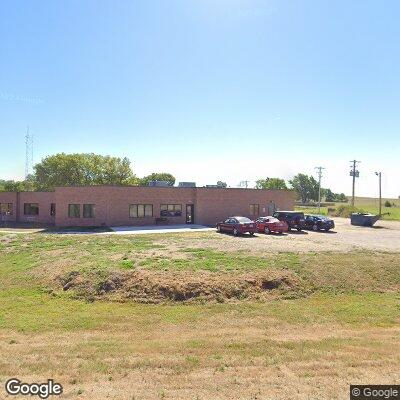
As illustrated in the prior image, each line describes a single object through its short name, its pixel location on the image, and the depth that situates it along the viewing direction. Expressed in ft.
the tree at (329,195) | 583.99
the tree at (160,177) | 369.48
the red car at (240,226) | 100.27
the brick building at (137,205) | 126.21
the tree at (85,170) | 237.25
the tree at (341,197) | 586.86
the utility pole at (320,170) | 285.43
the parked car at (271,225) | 107.76
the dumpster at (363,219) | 142.61
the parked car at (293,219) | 117.29
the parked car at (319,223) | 118.52
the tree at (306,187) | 502.38
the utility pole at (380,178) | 239.71
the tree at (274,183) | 403.75
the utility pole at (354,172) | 260.95
